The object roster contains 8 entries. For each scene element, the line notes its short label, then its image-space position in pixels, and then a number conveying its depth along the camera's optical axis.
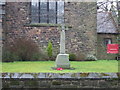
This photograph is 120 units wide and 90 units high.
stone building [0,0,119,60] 17.84
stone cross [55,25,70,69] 11.04
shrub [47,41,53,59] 17.12
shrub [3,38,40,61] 16.25
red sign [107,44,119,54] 12.72
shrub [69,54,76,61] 17.02
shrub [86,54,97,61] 17.48
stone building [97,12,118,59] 24.03
